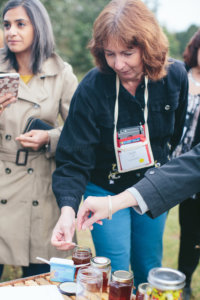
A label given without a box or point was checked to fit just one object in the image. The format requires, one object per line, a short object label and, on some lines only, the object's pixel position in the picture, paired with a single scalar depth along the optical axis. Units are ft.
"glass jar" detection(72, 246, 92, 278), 5.24
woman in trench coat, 7.16
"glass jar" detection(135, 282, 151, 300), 4.42
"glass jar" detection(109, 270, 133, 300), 4.50
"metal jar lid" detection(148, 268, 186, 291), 3.55
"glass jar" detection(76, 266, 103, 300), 4.43
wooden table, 5.05
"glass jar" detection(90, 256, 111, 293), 4.83
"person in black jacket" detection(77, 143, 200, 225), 4.59
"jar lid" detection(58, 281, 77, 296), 4.83
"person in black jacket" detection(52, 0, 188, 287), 5.77
